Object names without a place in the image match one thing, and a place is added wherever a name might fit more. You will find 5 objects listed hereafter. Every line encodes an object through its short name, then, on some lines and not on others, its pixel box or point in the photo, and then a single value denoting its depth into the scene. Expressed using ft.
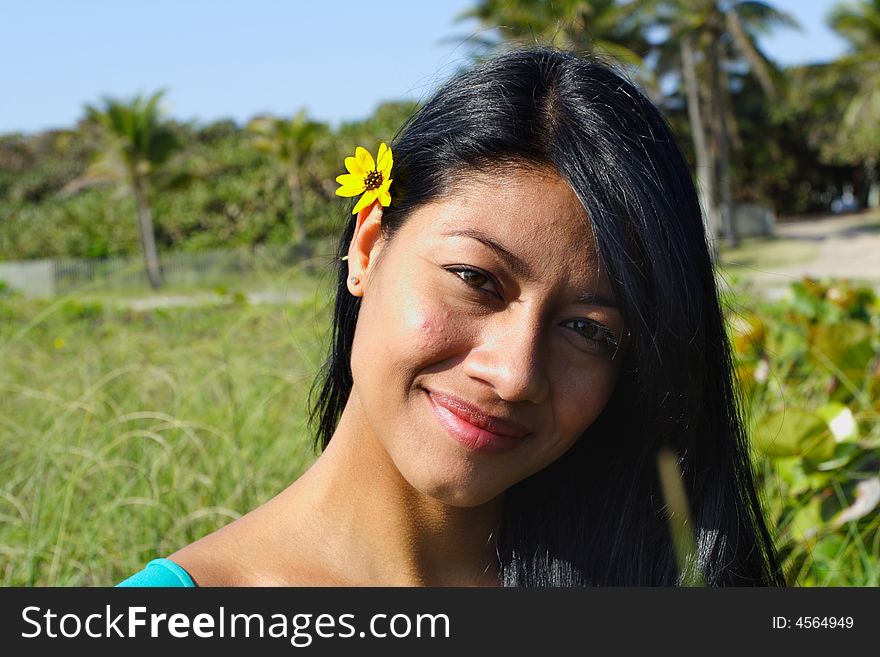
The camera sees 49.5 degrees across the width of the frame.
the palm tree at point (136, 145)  81.87
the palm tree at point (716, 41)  95.25
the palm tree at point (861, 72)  106.93
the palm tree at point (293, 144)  83.15
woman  3.93
